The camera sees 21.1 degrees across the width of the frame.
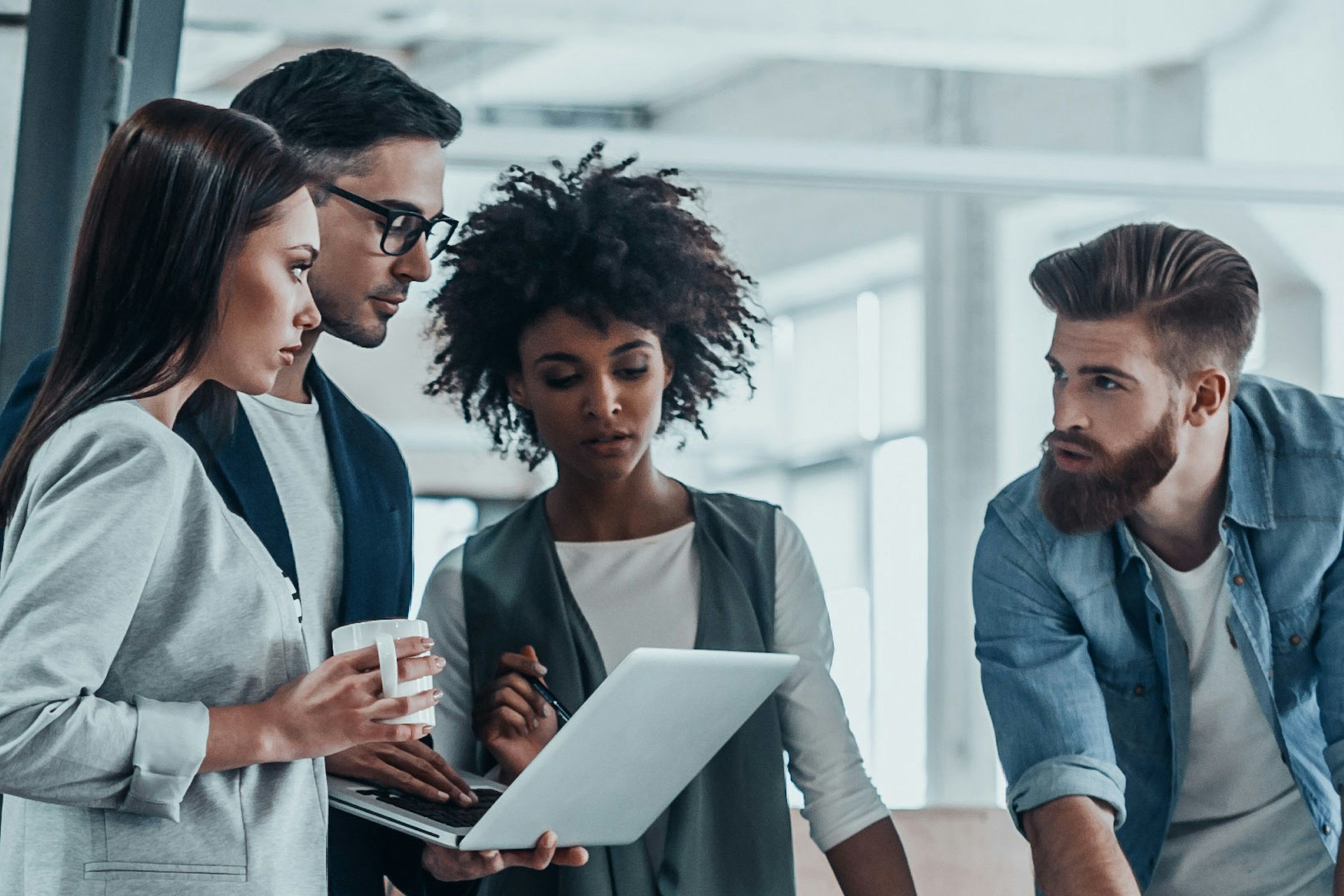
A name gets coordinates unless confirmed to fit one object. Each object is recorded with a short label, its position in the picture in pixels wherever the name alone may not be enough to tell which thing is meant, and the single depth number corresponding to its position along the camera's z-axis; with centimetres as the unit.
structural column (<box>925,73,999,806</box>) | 789
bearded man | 331
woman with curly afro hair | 322
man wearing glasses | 302
